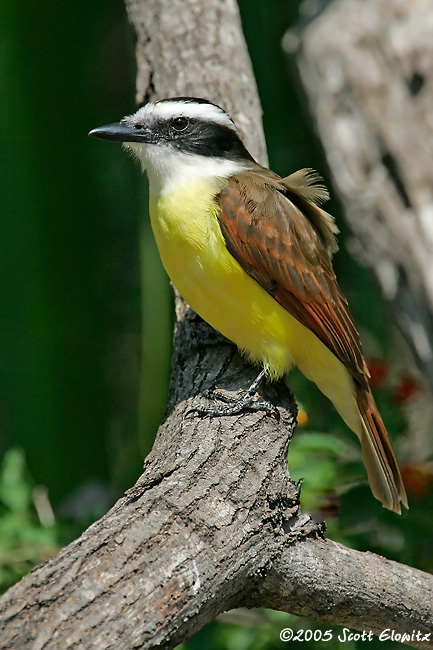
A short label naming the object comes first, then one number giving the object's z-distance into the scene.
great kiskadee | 5.19
